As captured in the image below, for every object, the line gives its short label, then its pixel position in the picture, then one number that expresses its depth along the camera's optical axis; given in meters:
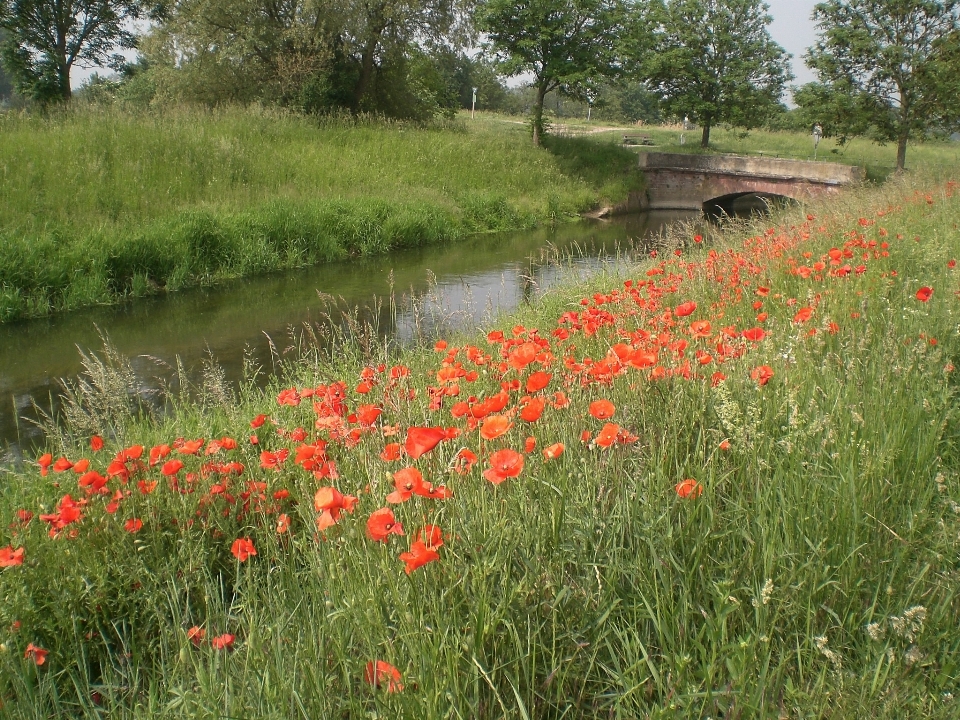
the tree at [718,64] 31.75
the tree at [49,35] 24.50
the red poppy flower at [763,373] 2.39
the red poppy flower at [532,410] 1.85
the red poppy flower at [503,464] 1.75
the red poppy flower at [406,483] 1.66
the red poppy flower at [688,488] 1.93
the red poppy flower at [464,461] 2.05
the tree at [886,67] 23.81
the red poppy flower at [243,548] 2.19
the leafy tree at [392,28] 21.19
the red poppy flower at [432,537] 1.69
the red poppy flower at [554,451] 1.91
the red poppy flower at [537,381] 2.07
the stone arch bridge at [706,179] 26.25
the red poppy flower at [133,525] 2.58
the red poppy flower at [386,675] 1.56
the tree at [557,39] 25.70
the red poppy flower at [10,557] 2.24
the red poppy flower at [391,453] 2.00
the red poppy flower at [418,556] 1.54
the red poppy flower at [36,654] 2.07
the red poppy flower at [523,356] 2.51
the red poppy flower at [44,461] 2.63
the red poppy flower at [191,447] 2.59
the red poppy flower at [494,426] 1.84
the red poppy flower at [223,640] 1.89
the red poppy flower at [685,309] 2.88
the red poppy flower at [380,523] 1.64
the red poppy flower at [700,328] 2.85
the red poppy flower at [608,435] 1.97
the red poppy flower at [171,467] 2.58
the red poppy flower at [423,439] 1.66
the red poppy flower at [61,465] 2.48
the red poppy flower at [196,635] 2.02
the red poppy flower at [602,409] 2.12
